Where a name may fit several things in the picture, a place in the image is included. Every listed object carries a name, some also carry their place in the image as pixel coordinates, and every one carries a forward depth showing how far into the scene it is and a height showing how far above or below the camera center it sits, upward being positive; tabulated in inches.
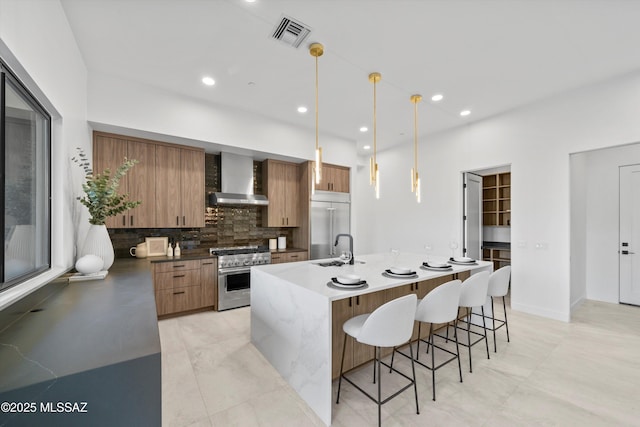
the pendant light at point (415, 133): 125.1 +59.5
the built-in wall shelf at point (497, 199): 217.6 +11.7
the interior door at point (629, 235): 161.2 -13.3
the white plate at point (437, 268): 103.0 -21.1
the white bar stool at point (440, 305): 81.1 -27.8
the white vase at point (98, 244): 90.0 -10.1
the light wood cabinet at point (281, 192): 181.3 +14.9
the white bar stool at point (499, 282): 109.8 -28.4
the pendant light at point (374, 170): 107.2 +17.6
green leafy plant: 90.5 +5.9
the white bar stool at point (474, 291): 93.8 -27.2
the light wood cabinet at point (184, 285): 137.6 -37.8
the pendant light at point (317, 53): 93.3 +61.3
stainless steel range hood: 164.1 +19.7
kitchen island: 70.8 -31.4
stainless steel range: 152.9 -33.9
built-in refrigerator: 185.2 -5.6
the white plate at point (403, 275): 89.3 -20.6
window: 54.4 +7.9
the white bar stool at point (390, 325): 66.7 -28.3
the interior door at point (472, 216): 182.1 -1.6
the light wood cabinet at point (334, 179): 192.1 +25.9
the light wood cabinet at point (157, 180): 134.0 +18.8
